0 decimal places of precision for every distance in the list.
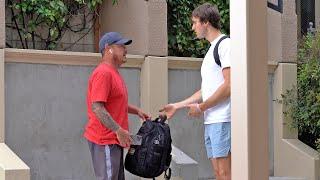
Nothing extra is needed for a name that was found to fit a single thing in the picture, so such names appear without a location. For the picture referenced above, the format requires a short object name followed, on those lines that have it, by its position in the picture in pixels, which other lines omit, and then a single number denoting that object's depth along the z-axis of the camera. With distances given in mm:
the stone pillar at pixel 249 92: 5652
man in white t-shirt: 7890
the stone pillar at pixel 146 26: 13583
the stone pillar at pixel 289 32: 15739
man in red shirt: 8631
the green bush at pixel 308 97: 14556
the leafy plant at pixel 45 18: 13331
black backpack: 8835
